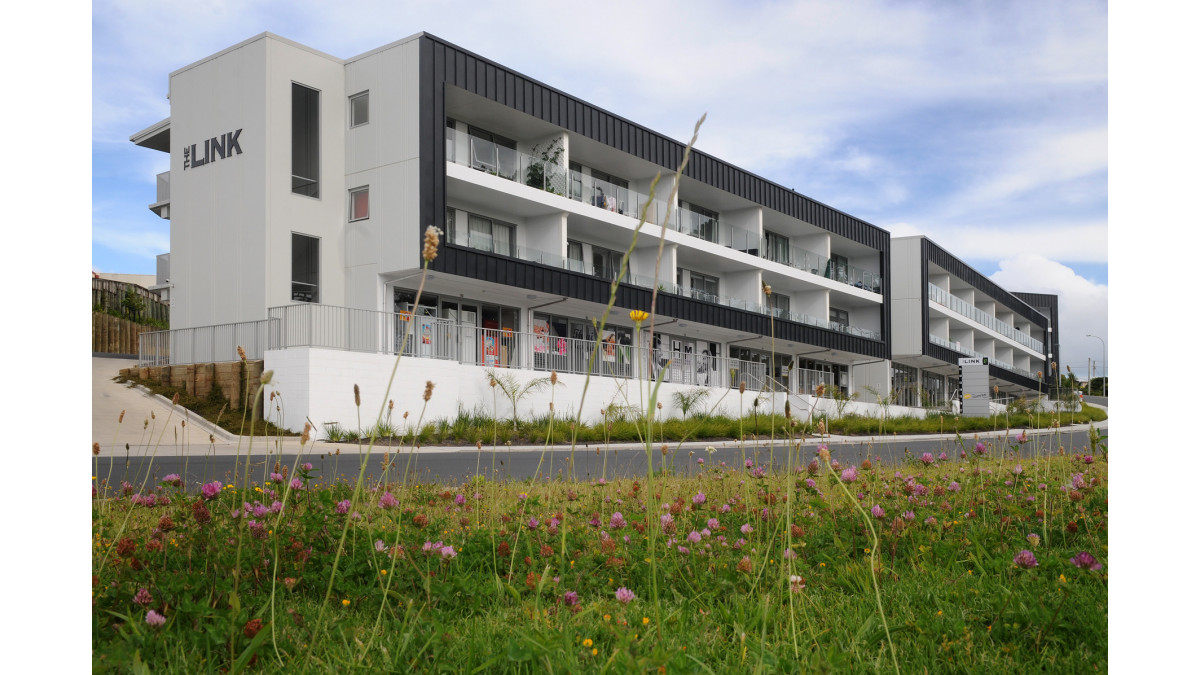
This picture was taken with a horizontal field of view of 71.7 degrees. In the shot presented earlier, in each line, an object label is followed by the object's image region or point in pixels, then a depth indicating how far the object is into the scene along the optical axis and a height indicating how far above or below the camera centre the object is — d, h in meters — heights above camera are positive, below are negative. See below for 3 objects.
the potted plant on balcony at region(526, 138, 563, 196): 23.59 +5.87
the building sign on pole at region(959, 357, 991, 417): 37.44 -0.72
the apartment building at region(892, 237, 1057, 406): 45.66 +3.00
